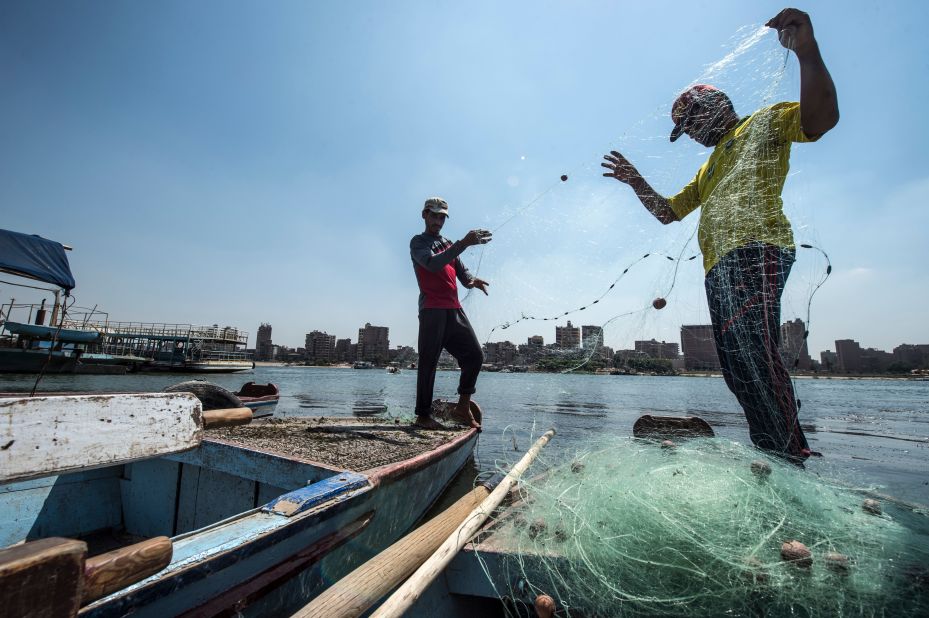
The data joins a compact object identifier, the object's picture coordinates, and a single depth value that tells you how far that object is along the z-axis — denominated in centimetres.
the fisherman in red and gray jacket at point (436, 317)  496
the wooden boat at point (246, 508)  142
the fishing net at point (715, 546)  172
